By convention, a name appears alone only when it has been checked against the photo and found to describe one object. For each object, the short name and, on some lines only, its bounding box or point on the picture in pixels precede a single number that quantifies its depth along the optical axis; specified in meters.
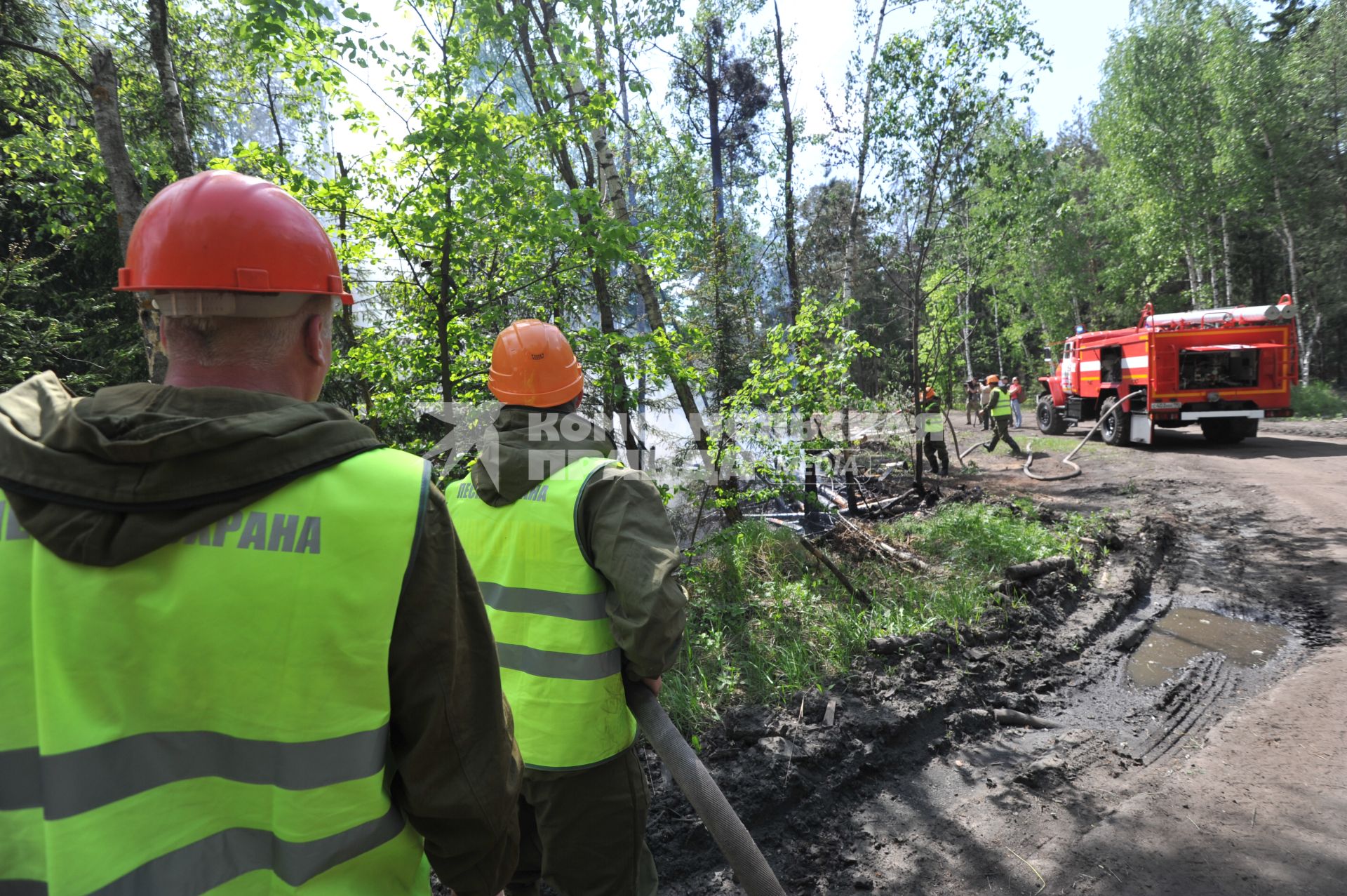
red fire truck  13.43
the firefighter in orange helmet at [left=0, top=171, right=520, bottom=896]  0.91
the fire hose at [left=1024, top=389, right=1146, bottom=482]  11.84
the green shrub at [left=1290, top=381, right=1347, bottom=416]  18.23
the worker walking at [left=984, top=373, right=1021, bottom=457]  14.64
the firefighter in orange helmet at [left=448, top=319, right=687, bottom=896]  2.16
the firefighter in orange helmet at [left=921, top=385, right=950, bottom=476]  11.92
